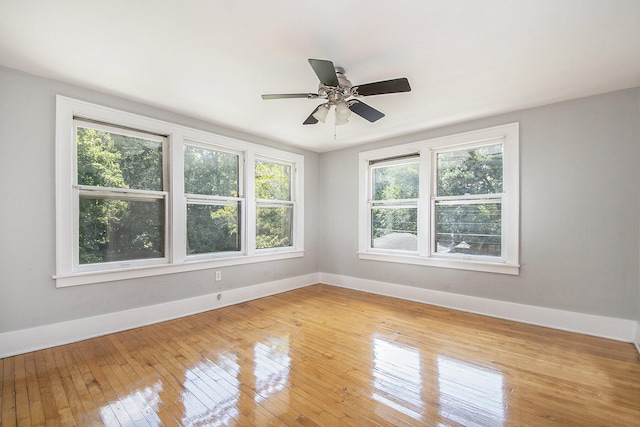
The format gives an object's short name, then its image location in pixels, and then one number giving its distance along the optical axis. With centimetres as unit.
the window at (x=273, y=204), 465
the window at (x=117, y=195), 298
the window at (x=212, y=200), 379
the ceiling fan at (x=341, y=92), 212
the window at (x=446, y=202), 359
